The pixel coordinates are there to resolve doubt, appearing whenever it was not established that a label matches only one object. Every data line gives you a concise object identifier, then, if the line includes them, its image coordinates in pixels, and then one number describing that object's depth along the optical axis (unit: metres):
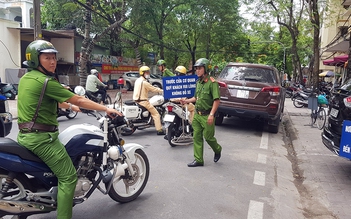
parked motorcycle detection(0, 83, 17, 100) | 8.20
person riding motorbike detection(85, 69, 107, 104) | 11.76
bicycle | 9.38
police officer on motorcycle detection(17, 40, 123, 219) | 2.77
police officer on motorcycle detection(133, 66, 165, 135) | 7.47
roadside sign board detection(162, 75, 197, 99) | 6.67
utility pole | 10.68
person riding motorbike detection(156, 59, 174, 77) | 8.09
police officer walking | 5.20
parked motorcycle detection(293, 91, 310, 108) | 15.76
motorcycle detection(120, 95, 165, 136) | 7.47
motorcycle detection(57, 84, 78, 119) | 9.44
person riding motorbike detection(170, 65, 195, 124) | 7.00
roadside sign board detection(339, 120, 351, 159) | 4.52
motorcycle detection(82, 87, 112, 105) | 11.79
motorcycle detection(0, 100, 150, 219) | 2.81
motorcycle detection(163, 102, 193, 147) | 6.56
